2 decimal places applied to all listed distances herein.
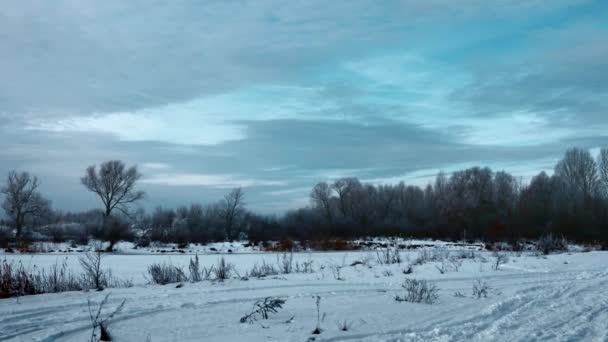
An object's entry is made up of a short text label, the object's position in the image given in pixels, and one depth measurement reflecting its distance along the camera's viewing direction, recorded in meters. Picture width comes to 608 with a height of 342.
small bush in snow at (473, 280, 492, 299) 10.03
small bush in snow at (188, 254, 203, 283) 13.12
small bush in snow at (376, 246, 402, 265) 18.39
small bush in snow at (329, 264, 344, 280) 13.28
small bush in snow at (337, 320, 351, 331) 7.00
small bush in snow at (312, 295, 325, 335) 6.78
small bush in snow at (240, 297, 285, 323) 7.67
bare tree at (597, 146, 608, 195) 70.06
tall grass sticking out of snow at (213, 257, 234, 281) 13.26
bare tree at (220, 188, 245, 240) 60.75
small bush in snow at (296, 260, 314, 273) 15.83
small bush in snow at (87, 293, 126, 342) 6.45
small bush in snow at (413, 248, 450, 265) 18.06
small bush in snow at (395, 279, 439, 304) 9.27
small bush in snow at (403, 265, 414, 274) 14.45
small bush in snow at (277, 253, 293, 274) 15.76
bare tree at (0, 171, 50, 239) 54.16
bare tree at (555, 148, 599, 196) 70.56
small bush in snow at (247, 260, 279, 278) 14.86
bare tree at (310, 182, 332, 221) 76.19
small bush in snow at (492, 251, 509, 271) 15.99
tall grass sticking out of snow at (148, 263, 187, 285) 13.52
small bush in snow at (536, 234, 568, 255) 26.27
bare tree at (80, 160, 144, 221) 60.72
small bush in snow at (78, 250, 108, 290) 12.21
